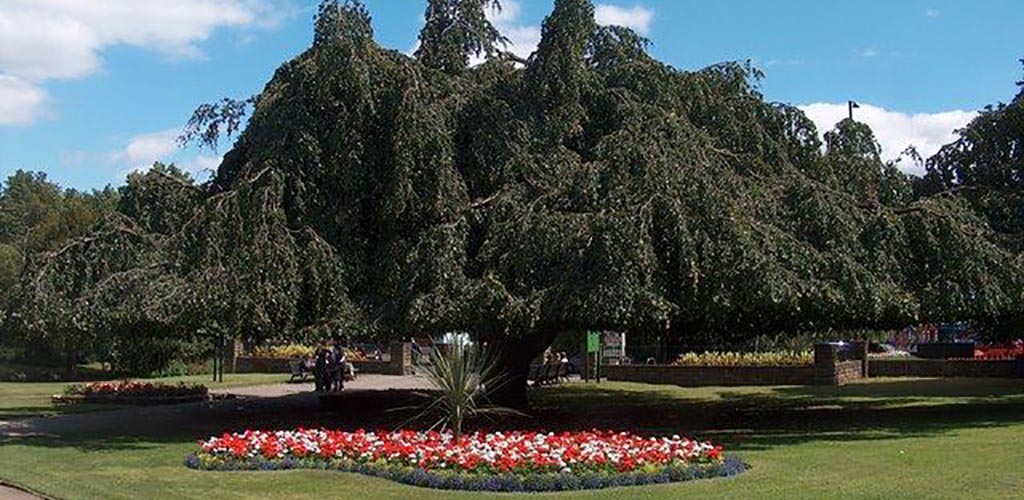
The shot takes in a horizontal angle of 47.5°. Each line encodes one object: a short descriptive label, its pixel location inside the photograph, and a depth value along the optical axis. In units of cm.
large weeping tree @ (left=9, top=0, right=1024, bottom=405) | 1648
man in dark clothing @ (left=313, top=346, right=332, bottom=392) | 3022
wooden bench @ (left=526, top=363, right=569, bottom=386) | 3475
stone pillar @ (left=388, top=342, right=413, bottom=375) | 4278
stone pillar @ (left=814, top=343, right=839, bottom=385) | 3232
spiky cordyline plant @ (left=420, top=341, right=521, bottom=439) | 1391
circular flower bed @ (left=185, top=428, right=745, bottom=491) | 1198
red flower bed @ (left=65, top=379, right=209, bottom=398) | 2777
